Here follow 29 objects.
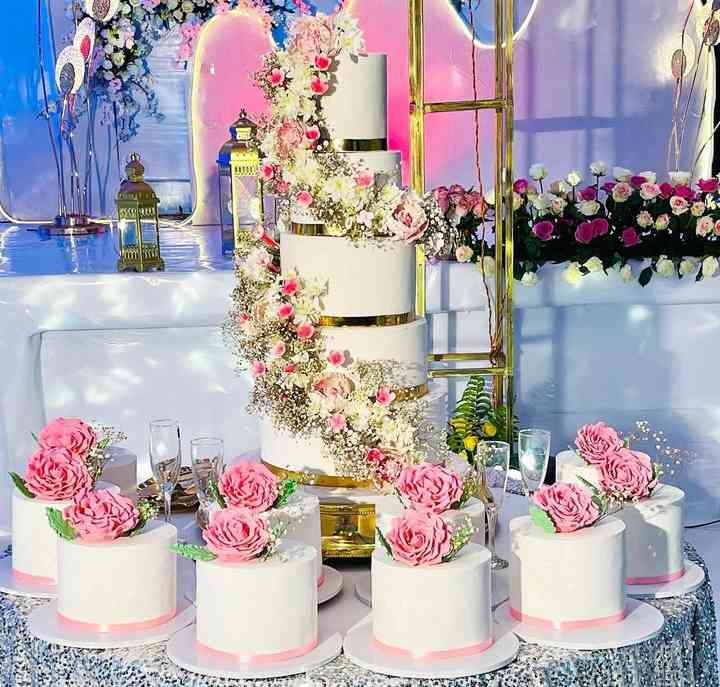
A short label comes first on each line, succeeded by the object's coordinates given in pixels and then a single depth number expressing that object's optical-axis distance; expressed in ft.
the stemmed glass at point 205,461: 7.71
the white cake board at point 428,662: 6.52
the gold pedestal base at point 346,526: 8.21
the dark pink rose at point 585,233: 15.26
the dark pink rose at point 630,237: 15.34
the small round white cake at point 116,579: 6.99
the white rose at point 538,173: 15.75
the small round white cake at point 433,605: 6.60
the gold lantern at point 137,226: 14.49
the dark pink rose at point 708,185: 15.90
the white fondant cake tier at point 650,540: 7.72
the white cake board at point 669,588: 7.61
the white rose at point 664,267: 15.39
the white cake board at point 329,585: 7.50
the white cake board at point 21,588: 7.71
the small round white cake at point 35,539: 7.82
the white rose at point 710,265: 15.48
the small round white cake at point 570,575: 6.97
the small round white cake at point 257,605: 6.61
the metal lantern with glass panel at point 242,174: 14.35
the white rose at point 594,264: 15.23
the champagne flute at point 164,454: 7.97
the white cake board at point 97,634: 6.93
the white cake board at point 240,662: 6.56
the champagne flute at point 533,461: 7.88
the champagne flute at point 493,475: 7.79
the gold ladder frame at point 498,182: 12.30
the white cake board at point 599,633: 6.86
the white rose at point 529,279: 15.06
